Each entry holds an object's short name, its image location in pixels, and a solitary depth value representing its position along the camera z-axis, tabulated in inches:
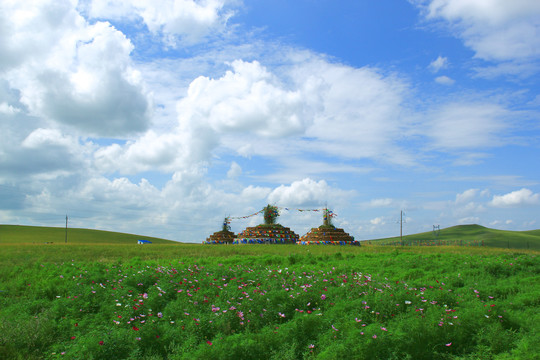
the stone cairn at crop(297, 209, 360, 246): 2139.4
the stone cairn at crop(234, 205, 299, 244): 2281.0
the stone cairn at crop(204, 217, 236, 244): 2559.8
